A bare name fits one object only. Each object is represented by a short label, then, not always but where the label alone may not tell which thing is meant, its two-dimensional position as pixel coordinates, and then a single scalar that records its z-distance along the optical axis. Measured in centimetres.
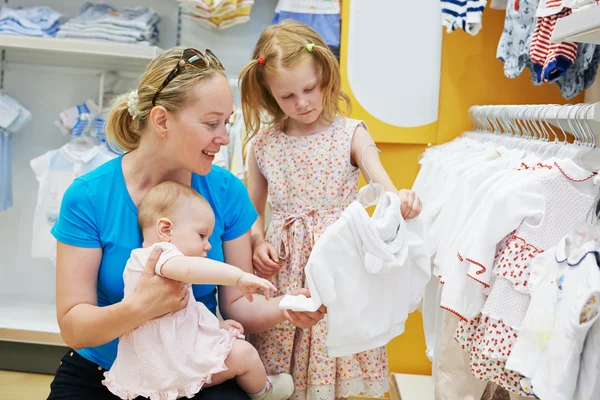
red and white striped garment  187
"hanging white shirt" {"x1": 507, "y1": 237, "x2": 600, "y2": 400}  119
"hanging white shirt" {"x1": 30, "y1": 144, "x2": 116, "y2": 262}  317
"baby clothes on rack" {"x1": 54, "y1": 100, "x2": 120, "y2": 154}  335
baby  146
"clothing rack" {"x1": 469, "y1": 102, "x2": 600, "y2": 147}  150
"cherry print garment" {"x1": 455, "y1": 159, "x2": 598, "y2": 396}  140
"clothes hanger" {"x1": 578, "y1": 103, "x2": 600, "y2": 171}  143
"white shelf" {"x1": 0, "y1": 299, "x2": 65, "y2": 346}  307
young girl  194
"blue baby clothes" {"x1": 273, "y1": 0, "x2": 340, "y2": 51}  312
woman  150
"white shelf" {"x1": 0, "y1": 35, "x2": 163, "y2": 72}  305
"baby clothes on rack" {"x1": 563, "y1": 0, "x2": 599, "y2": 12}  138
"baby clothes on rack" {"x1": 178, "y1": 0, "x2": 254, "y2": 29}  304
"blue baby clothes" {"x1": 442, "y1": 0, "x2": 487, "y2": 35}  246
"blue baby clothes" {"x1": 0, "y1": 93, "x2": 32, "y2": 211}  332
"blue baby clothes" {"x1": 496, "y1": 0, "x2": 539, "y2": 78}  221
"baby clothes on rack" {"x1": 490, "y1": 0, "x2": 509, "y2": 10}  258
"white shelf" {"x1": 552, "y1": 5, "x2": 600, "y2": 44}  116
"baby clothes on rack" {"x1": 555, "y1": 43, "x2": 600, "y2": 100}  191
